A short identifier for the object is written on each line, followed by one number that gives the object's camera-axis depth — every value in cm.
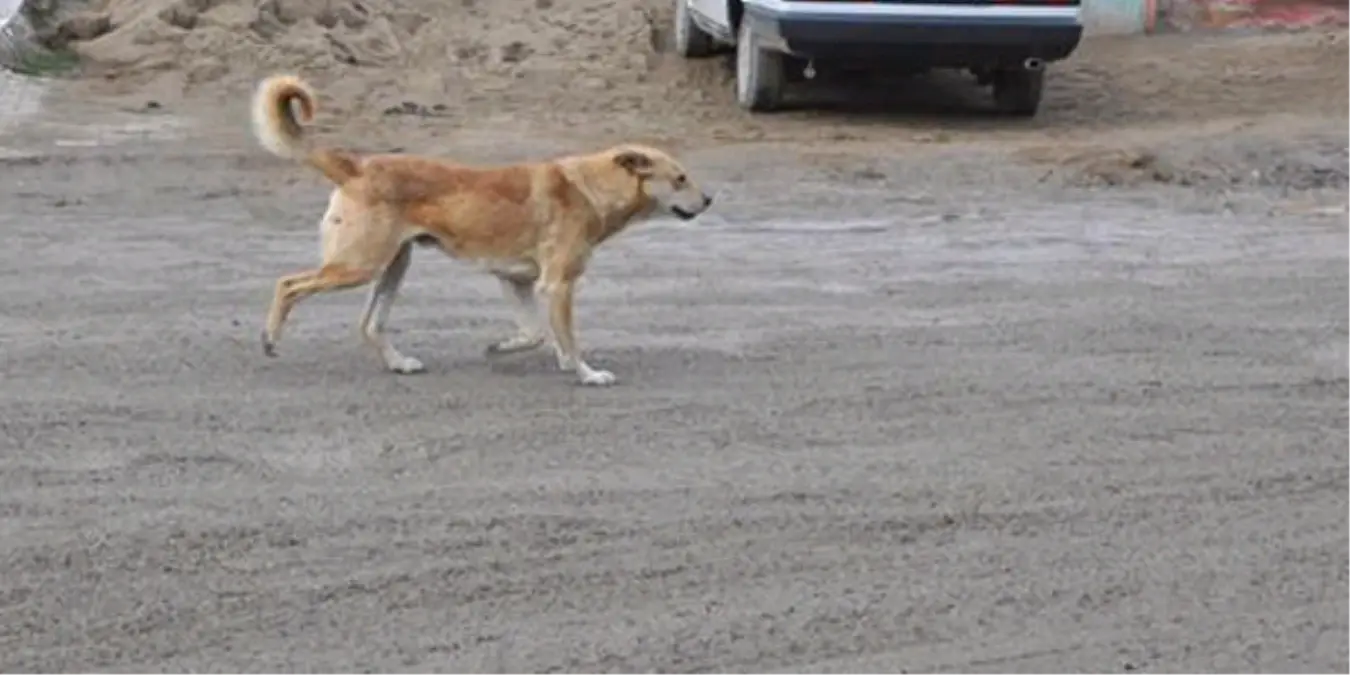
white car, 1623
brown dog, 941
